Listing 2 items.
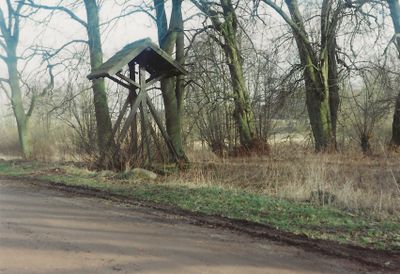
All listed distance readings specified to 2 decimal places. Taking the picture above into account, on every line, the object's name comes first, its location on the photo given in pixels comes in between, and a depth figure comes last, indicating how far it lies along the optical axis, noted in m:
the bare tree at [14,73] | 26.78
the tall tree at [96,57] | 15.95
